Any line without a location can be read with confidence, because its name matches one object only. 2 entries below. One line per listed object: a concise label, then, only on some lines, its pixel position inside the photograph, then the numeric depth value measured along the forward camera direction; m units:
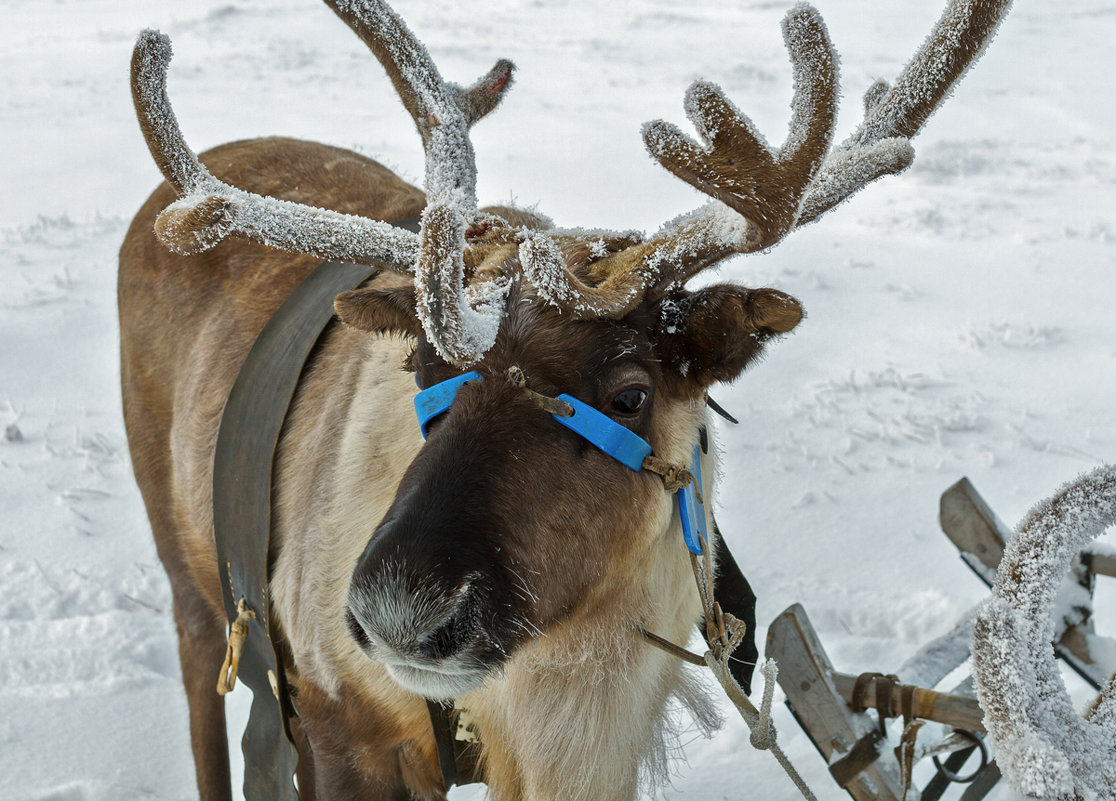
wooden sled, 3.83
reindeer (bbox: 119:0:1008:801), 3.55
